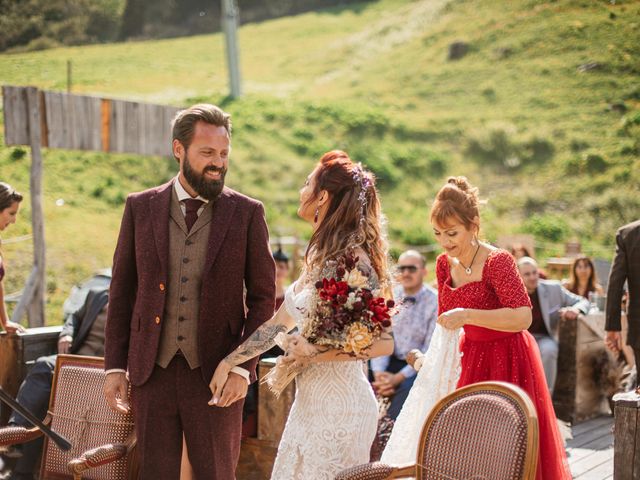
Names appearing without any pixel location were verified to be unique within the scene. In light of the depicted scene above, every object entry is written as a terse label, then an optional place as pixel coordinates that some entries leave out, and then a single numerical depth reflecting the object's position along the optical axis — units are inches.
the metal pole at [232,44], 1029.8
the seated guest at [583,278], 352.5
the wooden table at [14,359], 206.8
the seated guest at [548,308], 282.7
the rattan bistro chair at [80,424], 149.8
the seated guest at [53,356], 195.9
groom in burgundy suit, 121.7
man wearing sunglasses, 233.1
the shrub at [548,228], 914.4
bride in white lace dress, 122.4
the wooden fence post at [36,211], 335.3
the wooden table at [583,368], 285.4
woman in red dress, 152.3
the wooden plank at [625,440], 142.3
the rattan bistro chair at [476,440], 105.9
